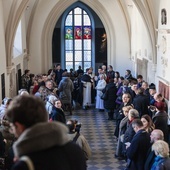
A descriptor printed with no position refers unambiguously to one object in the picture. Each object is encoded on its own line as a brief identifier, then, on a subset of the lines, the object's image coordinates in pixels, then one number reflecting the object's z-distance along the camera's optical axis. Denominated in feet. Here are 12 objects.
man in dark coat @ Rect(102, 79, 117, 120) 45.21
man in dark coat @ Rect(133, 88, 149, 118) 34.45
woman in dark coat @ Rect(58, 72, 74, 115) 47.83
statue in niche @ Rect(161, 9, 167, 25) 42.34
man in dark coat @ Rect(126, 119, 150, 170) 21.76
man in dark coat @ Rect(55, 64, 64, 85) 61.83
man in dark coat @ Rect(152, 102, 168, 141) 29.60
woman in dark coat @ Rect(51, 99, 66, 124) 29.40
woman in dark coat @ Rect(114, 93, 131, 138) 32.53
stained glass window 77.41
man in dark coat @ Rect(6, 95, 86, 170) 7.22
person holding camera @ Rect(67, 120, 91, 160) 23.56
